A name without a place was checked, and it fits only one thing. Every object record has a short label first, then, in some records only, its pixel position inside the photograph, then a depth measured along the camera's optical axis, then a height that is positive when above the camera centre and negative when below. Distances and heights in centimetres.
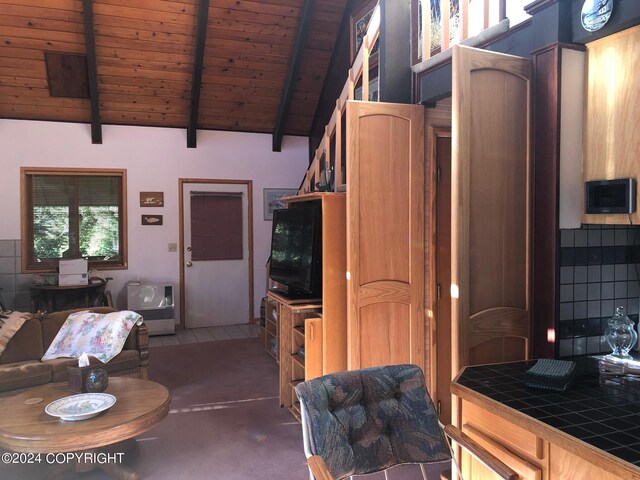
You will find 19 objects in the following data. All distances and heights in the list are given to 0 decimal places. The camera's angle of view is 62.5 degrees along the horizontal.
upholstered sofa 361 -93
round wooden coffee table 241 -93
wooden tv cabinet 347 -53
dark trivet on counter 182 -53
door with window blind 715 -36
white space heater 655 -92
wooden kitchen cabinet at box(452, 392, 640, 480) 142 -69
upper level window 260 +123
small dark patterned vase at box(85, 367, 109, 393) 294 -84
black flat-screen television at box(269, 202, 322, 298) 363 -16
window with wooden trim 648 +18
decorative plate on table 260 -90
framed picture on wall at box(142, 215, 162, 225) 690 +15
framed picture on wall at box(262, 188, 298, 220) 748 +40
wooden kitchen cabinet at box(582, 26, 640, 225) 197 +44
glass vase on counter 207 -44
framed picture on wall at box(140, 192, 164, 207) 689 +42
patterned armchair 174 -67
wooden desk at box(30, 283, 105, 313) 605 -76
